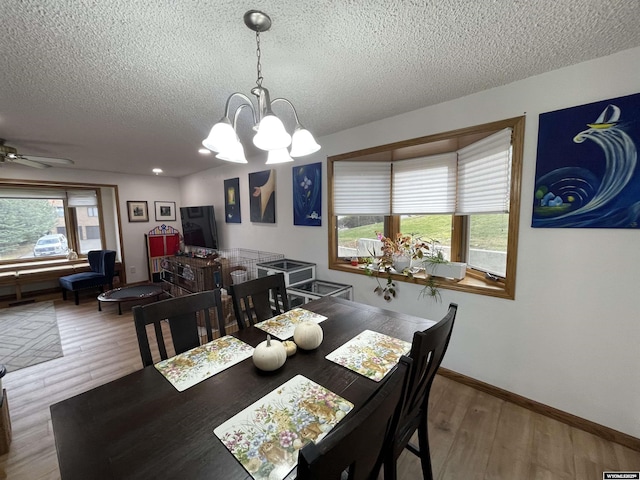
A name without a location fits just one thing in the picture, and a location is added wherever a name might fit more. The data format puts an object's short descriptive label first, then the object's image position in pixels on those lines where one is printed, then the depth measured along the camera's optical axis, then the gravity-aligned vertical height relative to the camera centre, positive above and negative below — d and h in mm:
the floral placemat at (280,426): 708 -668
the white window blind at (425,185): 2393 +315
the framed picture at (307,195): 2967 +281
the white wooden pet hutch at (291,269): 2809 -599
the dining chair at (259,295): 1645 -535
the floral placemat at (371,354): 1128 -663
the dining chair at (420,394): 921 -732
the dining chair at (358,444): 447 -449
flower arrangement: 2480 -373
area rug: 2646 -1410
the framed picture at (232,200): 4090 +311
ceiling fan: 2723 +689
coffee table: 3725 -1139
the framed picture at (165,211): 5402 +180
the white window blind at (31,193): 4324 +498
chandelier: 1120 +394
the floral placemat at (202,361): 1063 -658
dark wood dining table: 686 -663
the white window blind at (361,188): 2777 +328
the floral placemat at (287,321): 1466 -652
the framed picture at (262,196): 3504 +320
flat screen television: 4340 -137
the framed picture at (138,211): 5039 +175
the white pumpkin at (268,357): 1079 -589
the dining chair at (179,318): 1234 -522
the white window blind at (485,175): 1912 +336
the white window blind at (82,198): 4891 +429
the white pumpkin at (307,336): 1260 -585
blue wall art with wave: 1469 +301
